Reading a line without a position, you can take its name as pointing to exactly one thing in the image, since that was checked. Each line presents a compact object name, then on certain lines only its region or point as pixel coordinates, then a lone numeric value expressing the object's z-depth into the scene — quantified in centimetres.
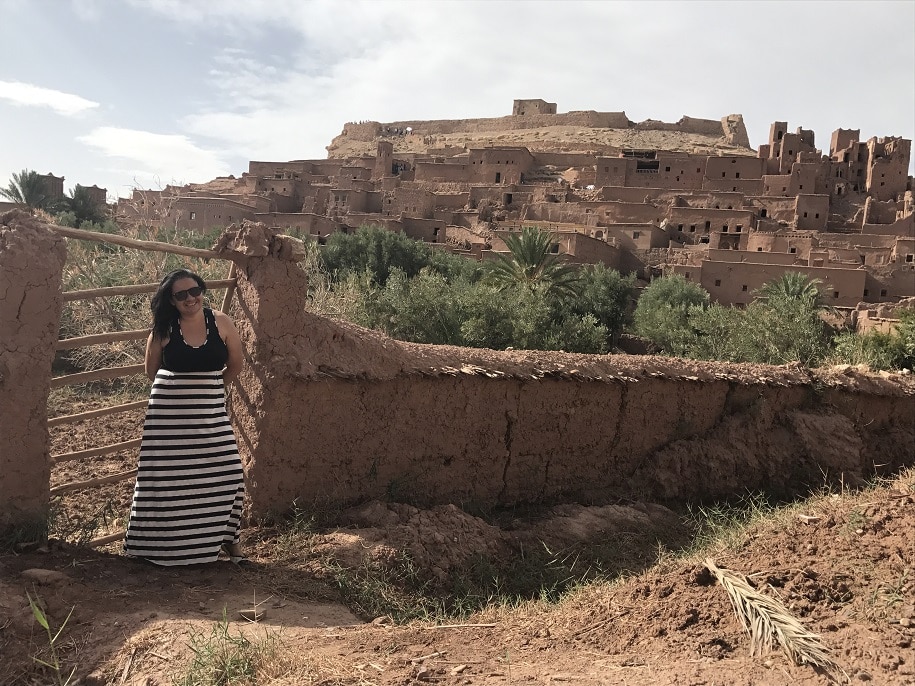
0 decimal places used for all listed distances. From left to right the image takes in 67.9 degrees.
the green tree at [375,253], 2455
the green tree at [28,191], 2642
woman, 343
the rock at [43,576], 295
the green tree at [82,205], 2841
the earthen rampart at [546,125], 5625
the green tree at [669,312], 1911
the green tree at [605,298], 2259
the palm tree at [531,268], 1997
